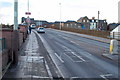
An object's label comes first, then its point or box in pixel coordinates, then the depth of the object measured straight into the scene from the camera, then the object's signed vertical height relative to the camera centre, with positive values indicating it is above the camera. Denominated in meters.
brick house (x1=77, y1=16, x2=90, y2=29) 127.50 +5.52
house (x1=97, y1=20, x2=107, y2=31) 123.45 +3.76
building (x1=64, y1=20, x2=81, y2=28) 128.62 +3.88
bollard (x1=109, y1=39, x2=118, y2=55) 17.66 -1.51
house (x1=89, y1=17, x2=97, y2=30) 115.29 +3.58
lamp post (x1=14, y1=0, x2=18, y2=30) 12.62 +0.95
